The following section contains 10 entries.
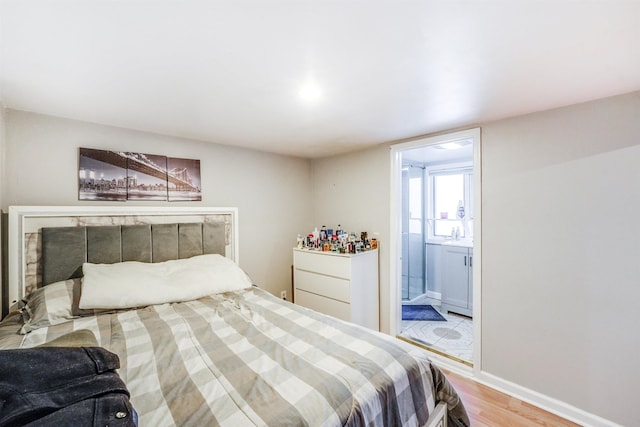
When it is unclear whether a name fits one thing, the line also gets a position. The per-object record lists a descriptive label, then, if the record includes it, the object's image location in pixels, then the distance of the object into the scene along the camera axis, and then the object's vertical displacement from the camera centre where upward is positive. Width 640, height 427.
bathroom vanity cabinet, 3.53 -0.90
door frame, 2.31 -0.25
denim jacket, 0.70 -0.52
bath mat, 3.59 -1.39
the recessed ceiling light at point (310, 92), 1.63 +0.77
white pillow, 1.80 -0.52
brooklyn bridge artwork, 2.21 +0.34
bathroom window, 4.13 +0.21
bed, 1.02 -0.69
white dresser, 2.76 -0.77
